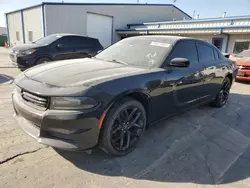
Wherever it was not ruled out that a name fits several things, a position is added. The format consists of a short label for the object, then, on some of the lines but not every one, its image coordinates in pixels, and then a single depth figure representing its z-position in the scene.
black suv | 7.58
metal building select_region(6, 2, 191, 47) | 17.09
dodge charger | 2.29
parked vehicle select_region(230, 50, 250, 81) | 8.70
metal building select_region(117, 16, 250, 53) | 13.90
